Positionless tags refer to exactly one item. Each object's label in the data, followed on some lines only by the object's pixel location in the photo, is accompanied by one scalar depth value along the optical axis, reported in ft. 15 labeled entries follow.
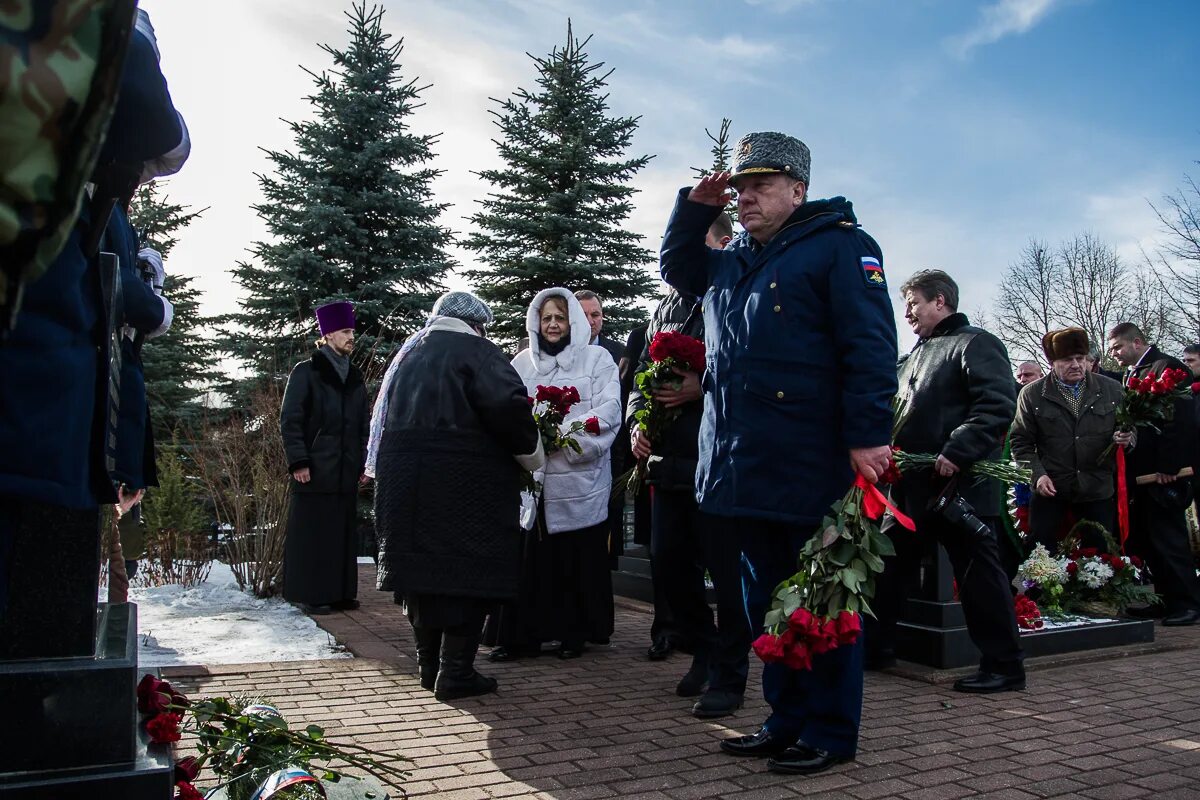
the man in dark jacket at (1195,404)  26.89
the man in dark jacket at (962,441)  16.80
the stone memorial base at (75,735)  7.90
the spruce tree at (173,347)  59.88
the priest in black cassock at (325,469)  25.38
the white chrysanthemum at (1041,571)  23.03
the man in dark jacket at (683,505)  16.76
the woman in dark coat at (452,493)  16.11
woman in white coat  20.22
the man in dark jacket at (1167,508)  26.05
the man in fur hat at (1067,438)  25.53
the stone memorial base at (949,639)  18.45
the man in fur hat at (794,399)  12.10
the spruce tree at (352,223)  54.65
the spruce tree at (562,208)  60.70
